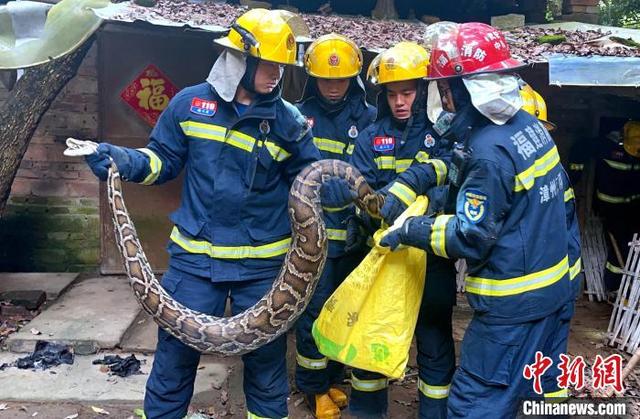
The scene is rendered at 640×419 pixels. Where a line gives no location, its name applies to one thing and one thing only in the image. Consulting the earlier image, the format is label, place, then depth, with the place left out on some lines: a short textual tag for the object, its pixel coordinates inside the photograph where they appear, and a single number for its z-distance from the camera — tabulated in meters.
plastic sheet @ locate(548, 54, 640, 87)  5.32
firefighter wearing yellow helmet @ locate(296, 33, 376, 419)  4.50
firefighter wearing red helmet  3.08
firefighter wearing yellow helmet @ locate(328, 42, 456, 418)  3.96
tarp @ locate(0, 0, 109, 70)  5.31
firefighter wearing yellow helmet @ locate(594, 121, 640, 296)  7.23
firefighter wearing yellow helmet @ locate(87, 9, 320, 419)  3.51
